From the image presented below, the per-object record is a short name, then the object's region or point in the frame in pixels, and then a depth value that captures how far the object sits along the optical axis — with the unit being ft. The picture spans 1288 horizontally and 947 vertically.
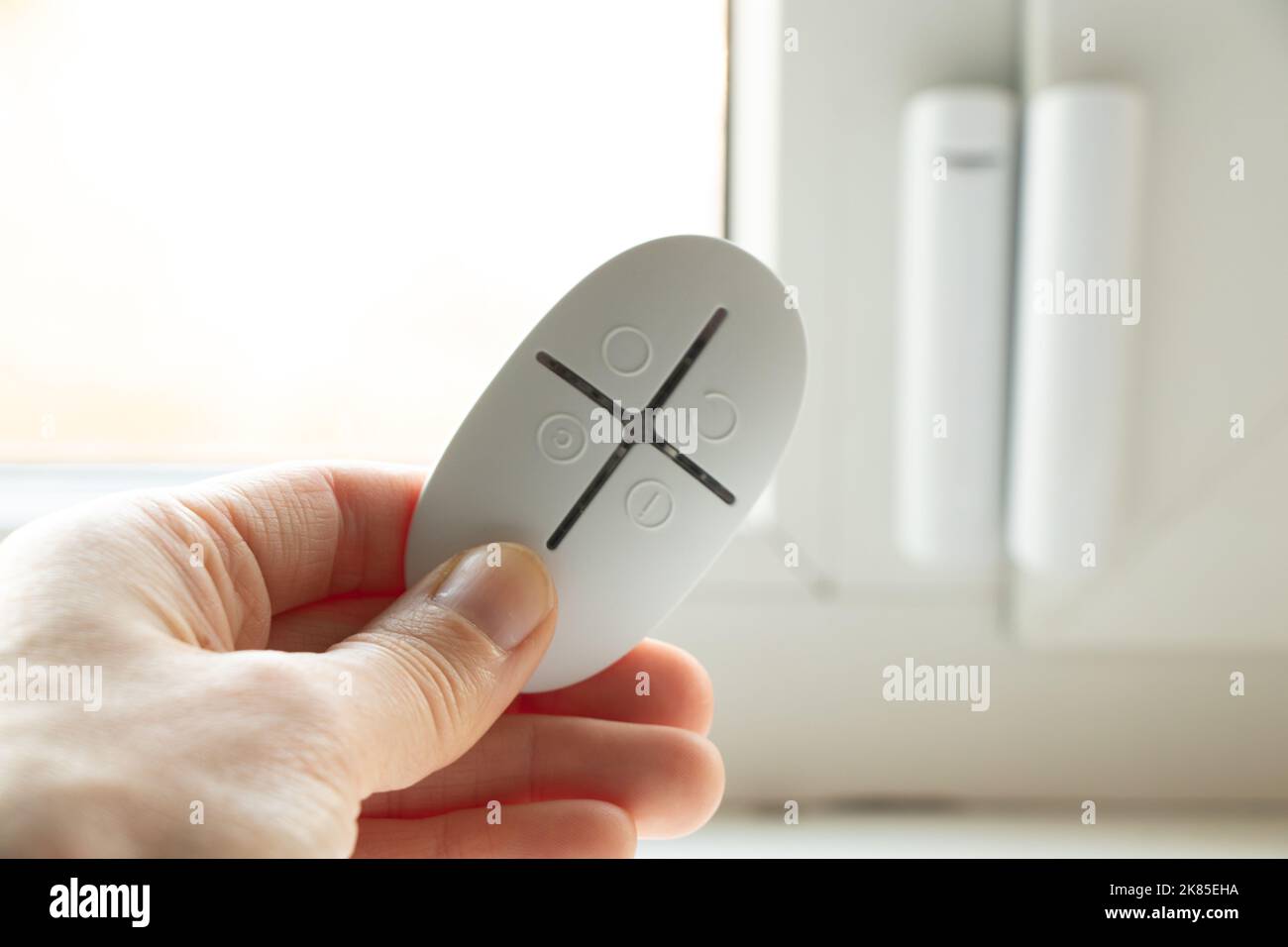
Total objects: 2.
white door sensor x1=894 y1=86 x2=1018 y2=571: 0.88
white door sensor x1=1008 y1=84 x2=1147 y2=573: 0.86
